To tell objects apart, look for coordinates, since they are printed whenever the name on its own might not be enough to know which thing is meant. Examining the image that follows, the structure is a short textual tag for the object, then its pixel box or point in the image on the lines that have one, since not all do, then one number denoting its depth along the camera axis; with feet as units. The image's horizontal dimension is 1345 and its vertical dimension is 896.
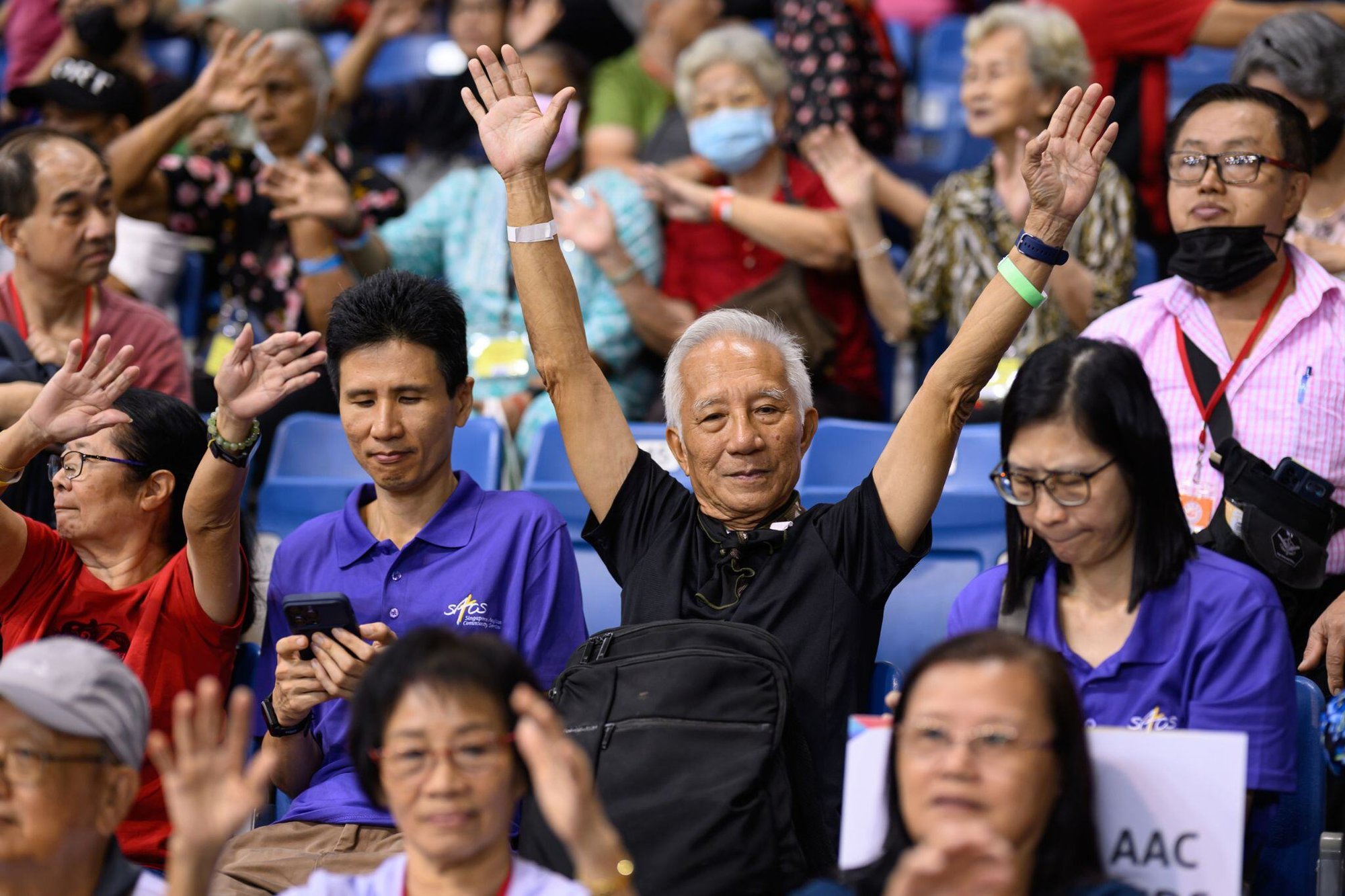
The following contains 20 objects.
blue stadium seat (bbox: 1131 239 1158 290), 32.09
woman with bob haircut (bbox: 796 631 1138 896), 13.75
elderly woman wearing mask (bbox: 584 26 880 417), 32.19
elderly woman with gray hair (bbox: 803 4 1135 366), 30.55
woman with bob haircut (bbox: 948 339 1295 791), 16.87
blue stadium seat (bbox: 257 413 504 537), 28.53
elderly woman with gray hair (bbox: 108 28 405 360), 33.76
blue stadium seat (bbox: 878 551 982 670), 23.85
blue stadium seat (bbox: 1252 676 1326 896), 18.03
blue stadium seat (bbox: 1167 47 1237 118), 39.29
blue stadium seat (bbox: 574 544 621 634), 24.50
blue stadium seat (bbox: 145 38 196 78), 46.91
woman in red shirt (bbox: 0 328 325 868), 19.54
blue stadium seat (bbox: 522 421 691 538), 27.22
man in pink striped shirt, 22.06
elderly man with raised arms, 18.52
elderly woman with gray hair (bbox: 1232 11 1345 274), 26.76
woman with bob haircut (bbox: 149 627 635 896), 13.32
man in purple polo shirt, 20.10
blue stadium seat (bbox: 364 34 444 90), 46.83
